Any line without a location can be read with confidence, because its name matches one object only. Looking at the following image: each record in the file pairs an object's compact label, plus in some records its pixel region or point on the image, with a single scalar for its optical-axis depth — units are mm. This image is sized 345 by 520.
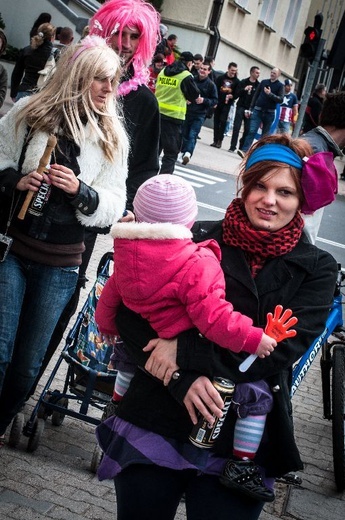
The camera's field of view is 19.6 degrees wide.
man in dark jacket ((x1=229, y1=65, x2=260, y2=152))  25969
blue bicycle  5277
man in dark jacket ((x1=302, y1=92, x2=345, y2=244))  5367
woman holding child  2830
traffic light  17373
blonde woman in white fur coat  4211
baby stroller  4961
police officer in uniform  14414
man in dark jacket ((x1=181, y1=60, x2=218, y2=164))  19719
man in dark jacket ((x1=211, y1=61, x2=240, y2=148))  25984
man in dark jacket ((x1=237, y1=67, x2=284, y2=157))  24531
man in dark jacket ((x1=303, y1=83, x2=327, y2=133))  24044
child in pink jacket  2768
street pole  17438
